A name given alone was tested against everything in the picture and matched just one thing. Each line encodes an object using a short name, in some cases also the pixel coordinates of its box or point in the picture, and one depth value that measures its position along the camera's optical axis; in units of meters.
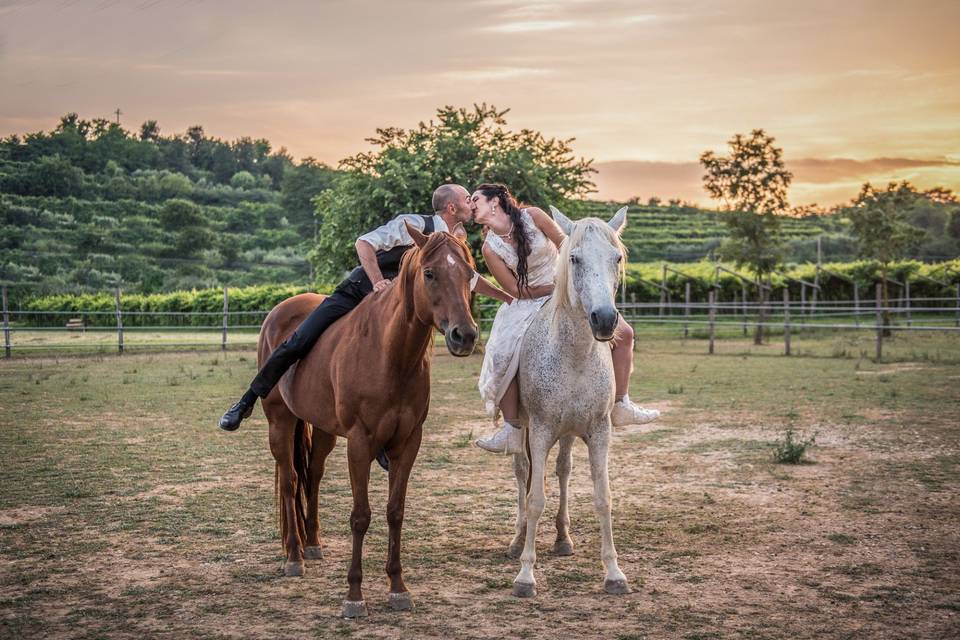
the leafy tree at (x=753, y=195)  27.11
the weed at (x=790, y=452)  8.01
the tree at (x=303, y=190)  76.06
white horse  4.52
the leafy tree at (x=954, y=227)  63.88
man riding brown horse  4.89
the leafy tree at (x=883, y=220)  28.72
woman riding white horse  5.04
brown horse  4.00
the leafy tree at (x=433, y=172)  20.77
